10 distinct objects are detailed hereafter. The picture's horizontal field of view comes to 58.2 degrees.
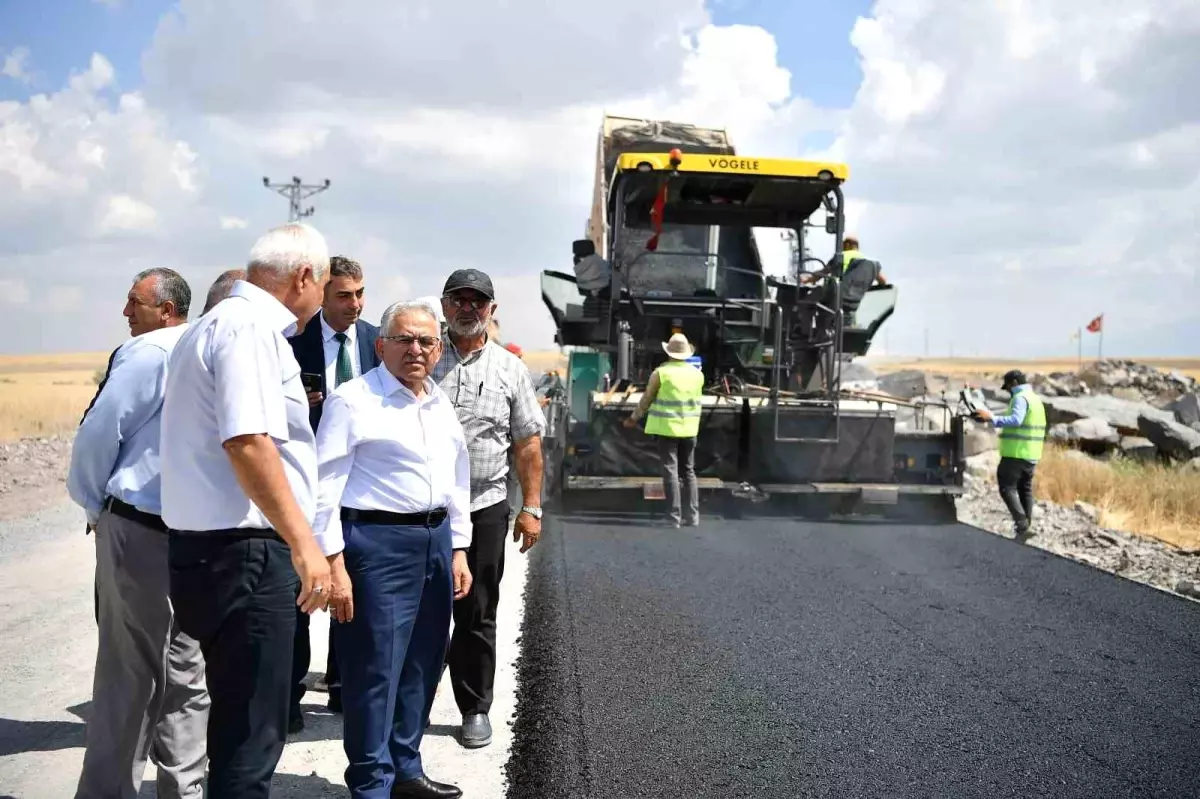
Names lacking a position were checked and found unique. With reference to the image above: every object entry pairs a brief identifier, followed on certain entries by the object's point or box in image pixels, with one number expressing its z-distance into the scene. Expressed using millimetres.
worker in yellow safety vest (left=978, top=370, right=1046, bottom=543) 9406
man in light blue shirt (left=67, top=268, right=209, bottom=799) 3080
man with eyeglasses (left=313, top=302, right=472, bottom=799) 3178
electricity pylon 29766
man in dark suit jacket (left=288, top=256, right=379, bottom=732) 4105
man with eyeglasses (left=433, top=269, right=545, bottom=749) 4059
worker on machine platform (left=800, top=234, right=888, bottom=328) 9648
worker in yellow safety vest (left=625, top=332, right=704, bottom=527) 8961
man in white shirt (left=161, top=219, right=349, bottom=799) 2453
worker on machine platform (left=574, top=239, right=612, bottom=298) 9656
